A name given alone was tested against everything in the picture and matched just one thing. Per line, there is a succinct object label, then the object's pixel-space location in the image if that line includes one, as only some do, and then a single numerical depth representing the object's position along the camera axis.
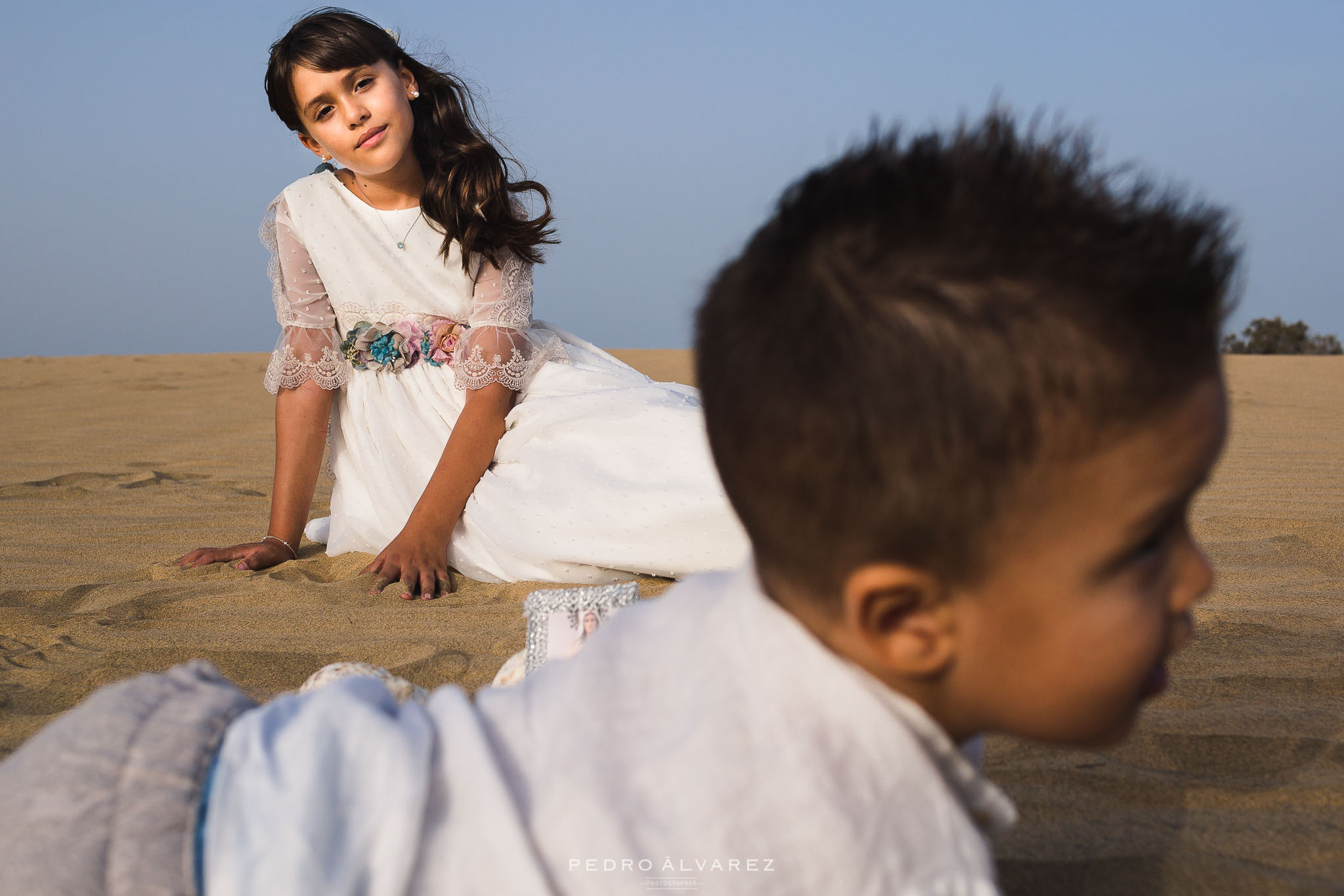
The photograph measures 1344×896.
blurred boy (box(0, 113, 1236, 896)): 0.82
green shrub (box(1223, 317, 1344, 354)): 19.14
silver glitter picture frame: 1.57
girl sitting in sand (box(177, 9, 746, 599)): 3.09
